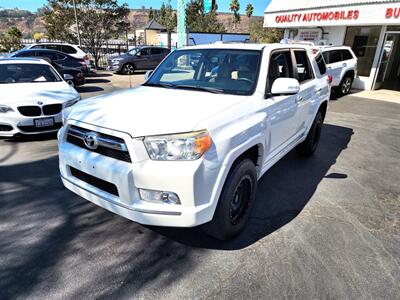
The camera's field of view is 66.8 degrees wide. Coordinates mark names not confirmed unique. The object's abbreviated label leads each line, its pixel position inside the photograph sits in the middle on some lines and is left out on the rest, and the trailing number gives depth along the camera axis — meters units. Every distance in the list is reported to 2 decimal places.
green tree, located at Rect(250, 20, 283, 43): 25.09
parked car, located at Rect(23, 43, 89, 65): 14.76
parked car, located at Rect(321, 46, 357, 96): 10.97
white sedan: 5.40
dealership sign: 11.62
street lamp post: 20.05
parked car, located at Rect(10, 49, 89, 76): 11.71
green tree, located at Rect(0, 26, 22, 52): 26.89
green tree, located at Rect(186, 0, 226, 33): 42.72
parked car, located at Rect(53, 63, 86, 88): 11.48
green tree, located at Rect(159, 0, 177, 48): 48.89
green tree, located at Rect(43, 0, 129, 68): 21.22
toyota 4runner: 2.37
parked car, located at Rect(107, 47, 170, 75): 17.61
